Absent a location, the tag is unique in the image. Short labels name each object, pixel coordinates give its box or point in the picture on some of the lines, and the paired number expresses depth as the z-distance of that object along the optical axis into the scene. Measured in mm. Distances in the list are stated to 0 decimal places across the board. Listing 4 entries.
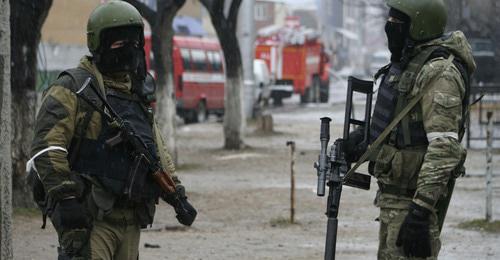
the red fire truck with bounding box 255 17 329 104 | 45812
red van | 35375
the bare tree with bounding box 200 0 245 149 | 22516
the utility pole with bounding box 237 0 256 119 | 30828
